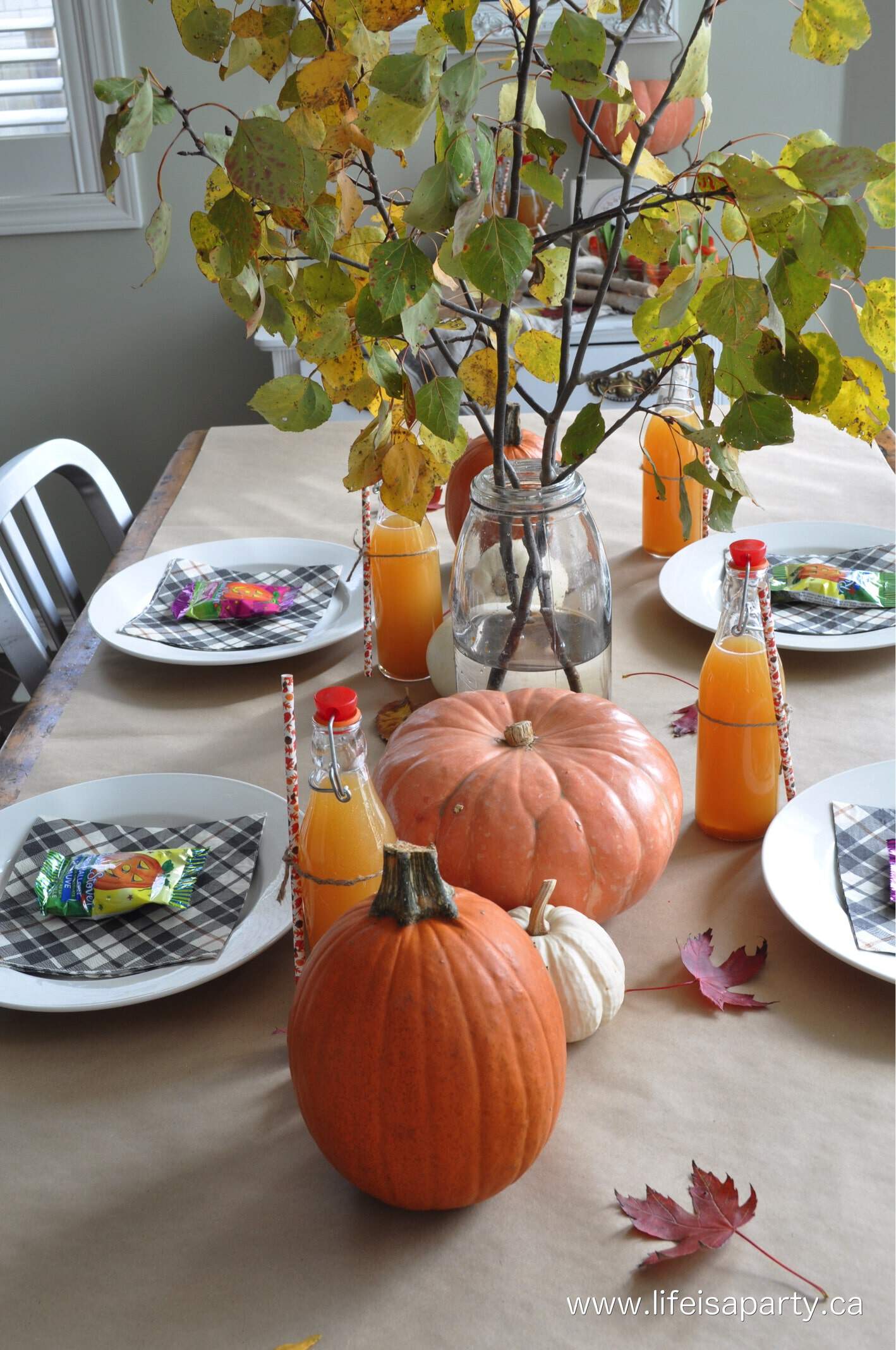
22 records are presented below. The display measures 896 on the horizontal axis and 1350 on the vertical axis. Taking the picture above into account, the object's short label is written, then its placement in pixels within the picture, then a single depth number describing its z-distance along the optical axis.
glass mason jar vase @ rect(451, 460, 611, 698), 0.85
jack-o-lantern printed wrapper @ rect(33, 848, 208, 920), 0.82
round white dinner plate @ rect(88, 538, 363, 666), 1.20
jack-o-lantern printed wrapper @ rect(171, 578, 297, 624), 1.28
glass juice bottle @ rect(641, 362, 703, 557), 1.37
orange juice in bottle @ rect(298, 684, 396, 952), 0.70
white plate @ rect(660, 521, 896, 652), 1.14
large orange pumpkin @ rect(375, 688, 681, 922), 0.77
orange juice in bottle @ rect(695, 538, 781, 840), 0.86
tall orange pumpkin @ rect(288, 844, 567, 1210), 0.57
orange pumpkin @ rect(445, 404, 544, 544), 1.34
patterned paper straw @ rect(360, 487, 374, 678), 1.09
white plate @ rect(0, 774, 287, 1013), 0.74
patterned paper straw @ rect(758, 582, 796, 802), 0.83
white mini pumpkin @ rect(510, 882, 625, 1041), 0.70
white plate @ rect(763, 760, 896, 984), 0.75
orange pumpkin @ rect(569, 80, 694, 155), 2.92
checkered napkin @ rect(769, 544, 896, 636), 1.17
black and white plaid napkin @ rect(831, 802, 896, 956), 0.76
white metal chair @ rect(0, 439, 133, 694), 1.48
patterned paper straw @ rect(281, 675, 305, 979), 0.72
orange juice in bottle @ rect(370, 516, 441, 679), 1.16
